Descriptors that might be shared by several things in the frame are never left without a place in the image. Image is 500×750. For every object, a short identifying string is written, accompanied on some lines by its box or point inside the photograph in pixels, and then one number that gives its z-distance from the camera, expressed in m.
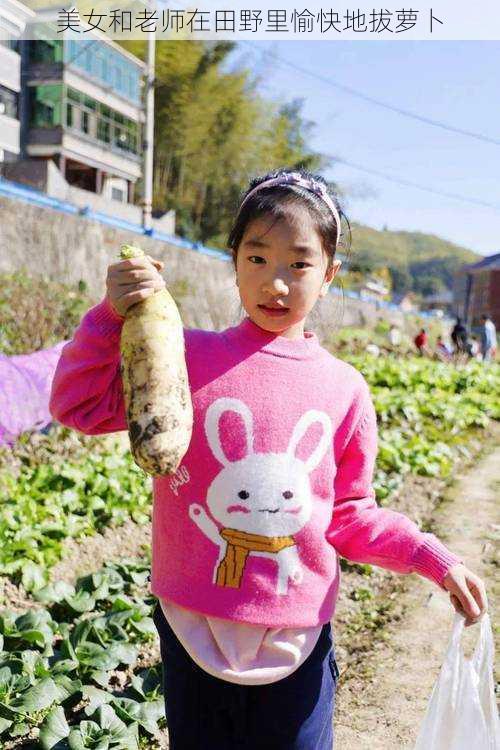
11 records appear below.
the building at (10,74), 17.77
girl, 1.54
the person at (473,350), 19.92
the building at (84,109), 27.78
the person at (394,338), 18.13
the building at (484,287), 66.88
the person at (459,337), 19.26
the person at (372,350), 14.23
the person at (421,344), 16.94
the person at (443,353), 15.97
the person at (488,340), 18.16
